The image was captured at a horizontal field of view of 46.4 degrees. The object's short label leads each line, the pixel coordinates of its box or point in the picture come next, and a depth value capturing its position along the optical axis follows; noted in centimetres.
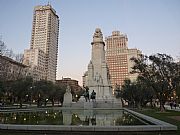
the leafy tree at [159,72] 4041
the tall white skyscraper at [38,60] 17550
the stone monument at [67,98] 5907
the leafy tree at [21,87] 5497
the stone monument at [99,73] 6178
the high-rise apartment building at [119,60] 17438
